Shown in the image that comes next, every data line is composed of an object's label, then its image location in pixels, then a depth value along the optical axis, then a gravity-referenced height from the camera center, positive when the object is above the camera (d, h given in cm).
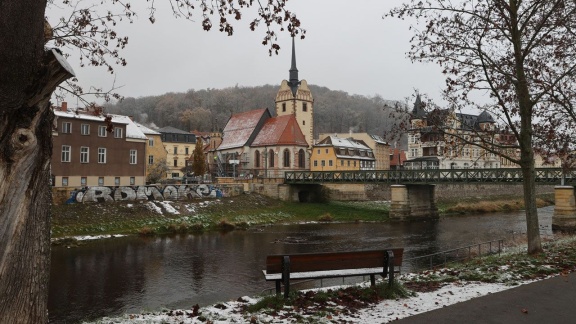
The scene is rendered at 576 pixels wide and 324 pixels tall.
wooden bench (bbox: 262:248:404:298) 891 -177
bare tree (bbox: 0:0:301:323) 390 +31
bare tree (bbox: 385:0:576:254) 1294 +365
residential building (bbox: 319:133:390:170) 8494 +695
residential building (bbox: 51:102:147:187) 3672 +266
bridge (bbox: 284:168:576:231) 3403 -5
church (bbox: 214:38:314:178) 6072 +647
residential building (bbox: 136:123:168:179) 5872 +453
